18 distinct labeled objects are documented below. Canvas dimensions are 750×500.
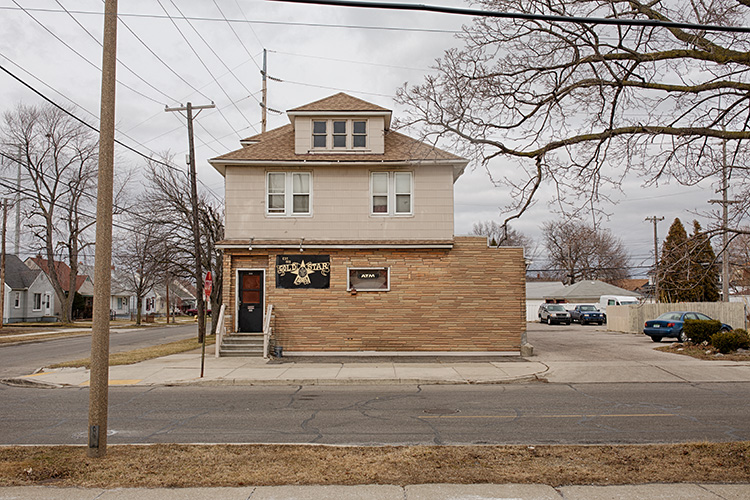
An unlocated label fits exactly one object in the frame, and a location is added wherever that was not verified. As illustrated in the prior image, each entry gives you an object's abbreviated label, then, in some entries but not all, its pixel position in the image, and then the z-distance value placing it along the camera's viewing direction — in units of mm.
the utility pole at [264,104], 32969
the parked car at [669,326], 27797
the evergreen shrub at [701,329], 22812
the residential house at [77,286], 64250
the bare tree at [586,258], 78250
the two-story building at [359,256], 20969
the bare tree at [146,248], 31172
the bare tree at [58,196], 48938
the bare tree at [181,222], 31203
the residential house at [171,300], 92312
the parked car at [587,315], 48406
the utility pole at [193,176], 26047
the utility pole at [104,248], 7590
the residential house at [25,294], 57562
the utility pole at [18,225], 49069
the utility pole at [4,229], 39312
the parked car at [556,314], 47969
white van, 48872
